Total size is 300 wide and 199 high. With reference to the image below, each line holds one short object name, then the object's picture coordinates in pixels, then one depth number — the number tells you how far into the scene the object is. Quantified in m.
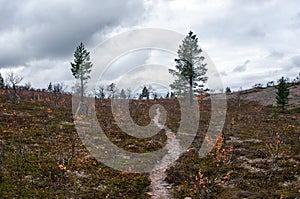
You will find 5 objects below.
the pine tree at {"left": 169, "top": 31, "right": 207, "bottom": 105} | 47.31
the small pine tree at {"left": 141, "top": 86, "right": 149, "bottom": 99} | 88.06
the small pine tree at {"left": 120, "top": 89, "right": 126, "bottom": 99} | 81.50
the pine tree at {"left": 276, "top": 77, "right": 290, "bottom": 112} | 44.09
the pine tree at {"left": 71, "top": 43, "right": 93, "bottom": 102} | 47.09
